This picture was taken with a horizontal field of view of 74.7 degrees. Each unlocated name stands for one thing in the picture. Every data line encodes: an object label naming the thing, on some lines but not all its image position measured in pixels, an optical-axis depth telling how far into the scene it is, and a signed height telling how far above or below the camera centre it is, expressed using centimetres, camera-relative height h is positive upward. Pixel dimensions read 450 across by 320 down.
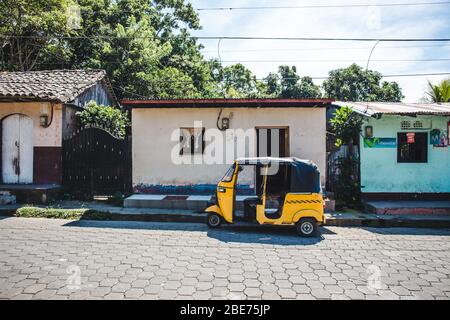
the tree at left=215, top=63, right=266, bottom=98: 3991 +1096
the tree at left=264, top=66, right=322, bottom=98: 3869 +1000
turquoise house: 1030 -3
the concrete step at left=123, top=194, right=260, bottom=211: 912 -133
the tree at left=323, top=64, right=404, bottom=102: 3572 +898
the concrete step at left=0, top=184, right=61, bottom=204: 964 -112
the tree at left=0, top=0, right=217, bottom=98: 1758 +787
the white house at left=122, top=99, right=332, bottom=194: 1050 +69
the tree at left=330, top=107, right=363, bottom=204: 1019 +4
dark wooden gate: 1062 -11
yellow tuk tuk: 686 -95
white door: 1083 +40
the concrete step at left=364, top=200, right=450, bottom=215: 902 -150
